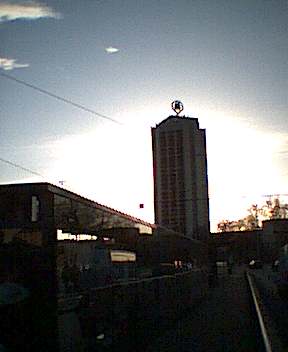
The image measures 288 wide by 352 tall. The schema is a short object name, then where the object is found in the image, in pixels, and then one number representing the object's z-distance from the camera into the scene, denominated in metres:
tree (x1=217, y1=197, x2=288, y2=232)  114.50
